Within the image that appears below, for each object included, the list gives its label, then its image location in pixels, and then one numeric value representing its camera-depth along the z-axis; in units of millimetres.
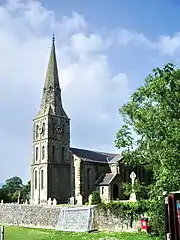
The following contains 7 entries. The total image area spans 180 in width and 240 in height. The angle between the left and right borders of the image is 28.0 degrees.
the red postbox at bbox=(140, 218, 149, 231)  27411
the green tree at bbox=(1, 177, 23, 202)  96306
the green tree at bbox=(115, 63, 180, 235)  22391
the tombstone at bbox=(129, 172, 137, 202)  33238
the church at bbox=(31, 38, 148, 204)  69438
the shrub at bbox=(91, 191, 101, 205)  42894
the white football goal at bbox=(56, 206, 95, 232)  32562
